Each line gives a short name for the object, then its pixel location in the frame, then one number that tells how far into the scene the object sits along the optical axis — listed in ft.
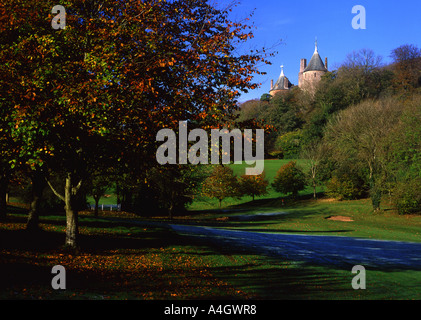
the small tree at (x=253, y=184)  226.79
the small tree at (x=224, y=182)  183.93
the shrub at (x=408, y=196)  141.04
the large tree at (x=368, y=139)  165.40
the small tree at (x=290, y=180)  226.38
